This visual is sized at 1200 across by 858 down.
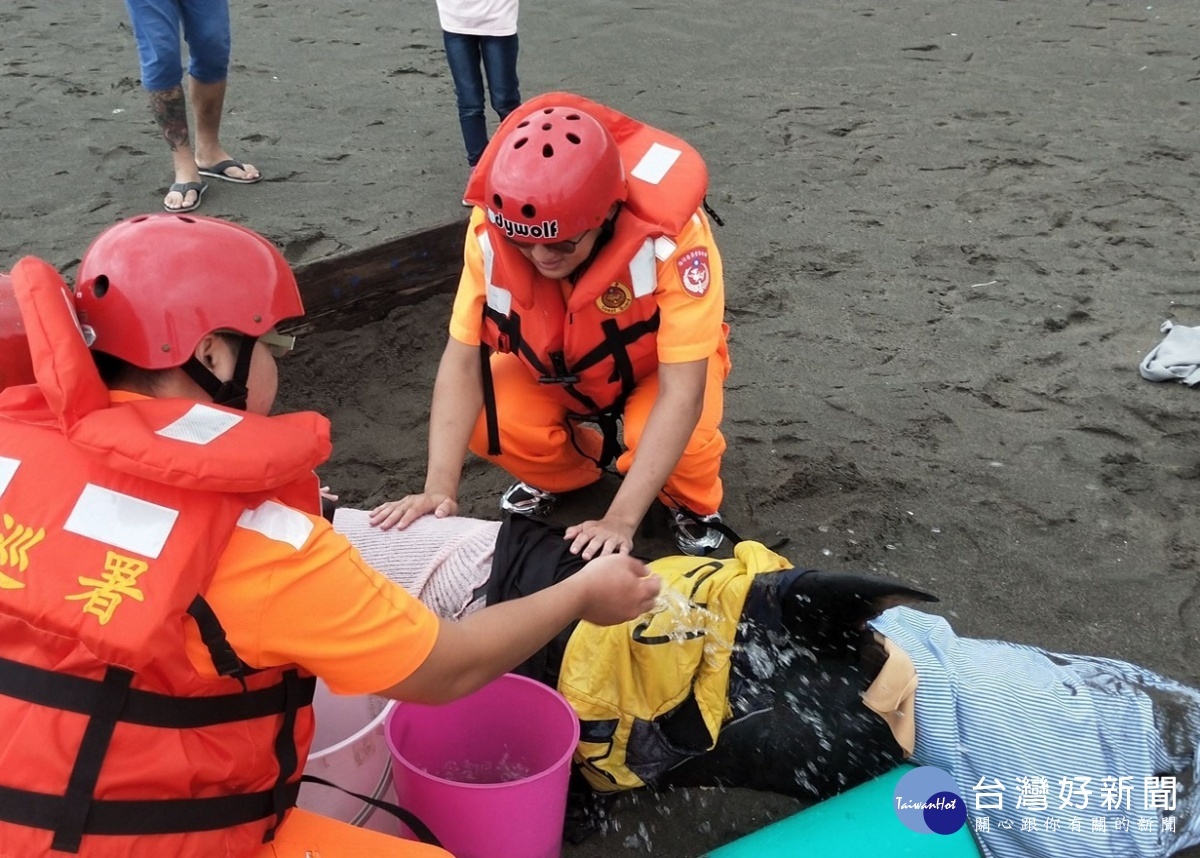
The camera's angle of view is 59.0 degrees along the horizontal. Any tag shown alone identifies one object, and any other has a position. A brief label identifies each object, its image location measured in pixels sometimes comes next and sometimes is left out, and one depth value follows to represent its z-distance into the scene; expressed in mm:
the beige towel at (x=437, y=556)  2305
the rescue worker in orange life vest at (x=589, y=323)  2516
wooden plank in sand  4129
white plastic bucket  2055
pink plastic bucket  1922
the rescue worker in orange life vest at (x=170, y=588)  1448
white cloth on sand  3869
